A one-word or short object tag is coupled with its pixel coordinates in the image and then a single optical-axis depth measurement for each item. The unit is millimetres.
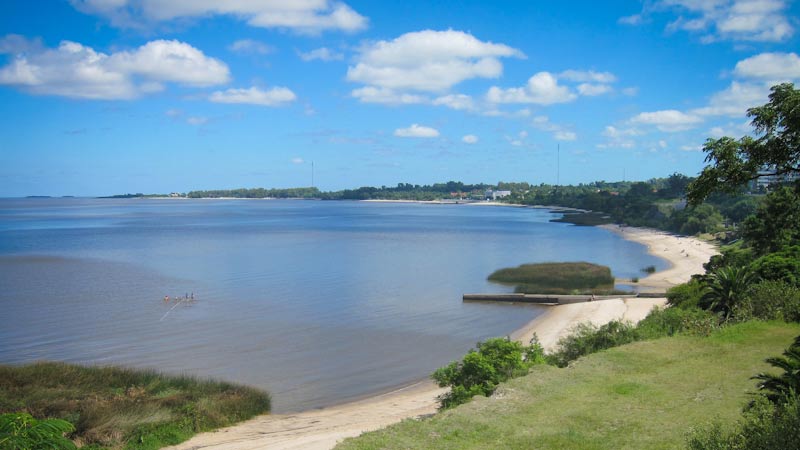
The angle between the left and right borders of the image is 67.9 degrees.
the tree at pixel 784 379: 13383
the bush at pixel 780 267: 31191
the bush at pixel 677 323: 25266
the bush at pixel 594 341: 25281
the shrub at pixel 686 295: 33969
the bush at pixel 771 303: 25547
